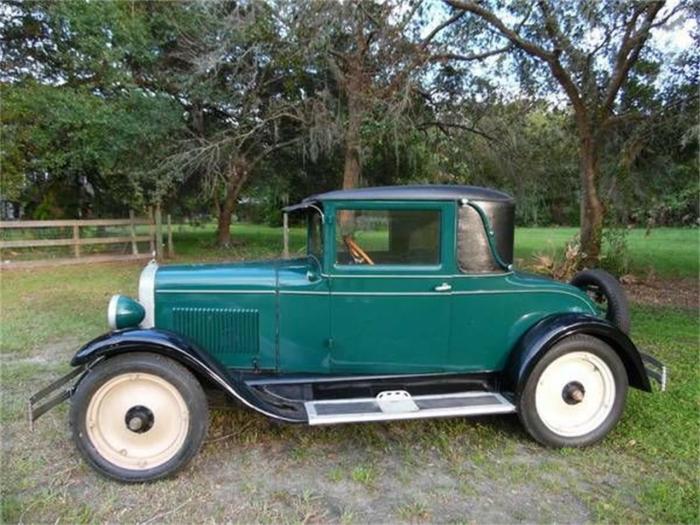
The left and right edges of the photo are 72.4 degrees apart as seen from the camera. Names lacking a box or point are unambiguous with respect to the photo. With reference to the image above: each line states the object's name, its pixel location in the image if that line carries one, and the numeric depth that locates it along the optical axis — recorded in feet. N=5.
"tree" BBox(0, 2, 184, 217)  32.01
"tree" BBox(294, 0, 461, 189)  26.58
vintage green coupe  10.23
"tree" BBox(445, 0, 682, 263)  25.62
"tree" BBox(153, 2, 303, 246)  29.89
